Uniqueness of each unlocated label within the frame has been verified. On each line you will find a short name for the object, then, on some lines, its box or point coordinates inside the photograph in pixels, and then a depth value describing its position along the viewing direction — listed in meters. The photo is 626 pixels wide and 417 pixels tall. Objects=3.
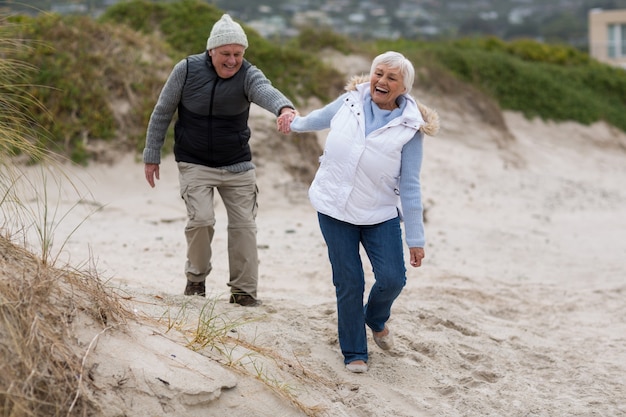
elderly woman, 9.71
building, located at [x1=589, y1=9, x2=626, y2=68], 84.56
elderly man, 11.45
